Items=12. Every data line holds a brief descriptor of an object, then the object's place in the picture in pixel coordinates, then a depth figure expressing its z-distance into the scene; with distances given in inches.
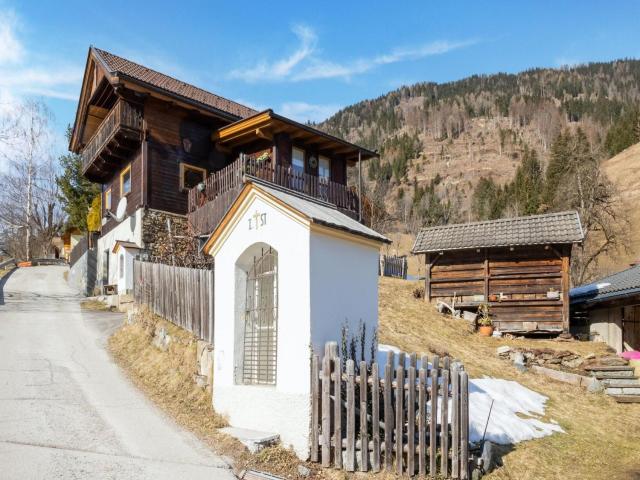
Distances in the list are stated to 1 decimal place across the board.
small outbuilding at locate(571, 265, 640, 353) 668.5
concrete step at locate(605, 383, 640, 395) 479.5
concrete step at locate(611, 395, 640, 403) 470.0
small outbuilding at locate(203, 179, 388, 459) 277.7
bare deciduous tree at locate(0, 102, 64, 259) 1587.1
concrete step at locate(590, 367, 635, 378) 519.5
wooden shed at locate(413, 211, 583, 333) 699.4
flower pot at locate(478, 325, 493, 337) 705.6
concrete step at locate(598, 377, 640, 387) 491.5
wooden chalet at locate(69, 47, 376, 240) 764.0
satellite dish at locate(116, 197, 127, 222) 843.4
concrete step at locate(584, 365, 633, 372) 530.6
